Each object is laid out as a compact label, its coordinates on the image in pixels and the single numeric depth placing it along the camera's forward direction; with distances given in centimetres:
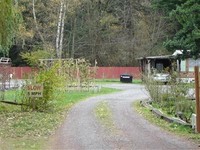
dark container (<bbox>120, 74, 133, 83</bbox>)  5444
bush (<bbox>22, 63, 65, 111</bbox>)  1997
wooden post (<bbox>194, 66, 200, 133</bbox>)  1310
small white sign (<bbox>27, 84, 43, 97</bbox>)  1936
